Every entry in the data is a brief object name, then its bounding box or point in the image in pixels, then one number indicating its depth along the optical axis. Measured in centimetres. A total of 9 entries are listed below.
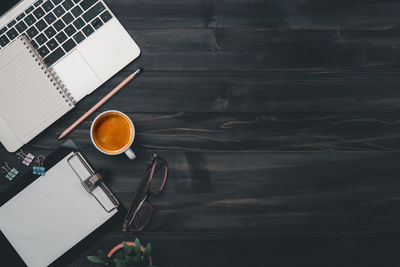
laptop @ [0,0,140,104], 97
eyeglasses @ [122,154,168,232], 102
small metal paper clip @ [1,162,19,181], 101
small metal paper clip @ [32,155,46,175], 99
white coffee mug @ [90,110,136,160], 94
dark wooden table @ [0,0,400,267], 104
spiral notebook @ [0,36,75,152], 95
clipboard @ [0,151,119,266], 98
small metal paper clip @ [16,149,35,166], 101
